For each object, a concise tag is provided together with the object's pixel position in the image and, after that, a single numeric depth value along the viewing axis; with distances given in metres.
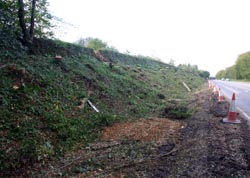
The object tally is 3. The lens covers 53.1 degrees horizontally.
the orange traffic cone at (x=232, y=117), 7.84
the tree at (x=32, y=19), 9.62
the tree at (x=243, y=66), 70.68
